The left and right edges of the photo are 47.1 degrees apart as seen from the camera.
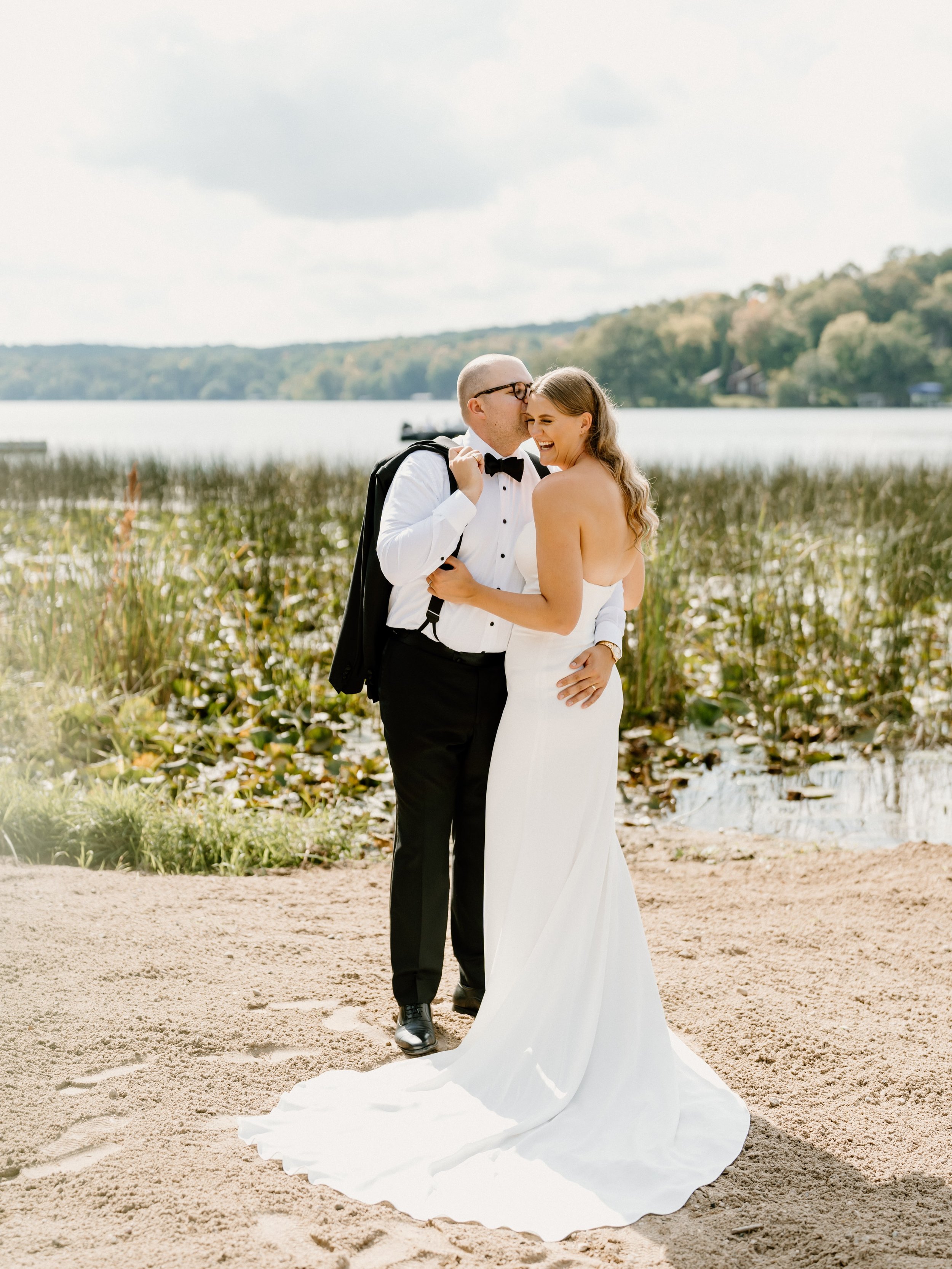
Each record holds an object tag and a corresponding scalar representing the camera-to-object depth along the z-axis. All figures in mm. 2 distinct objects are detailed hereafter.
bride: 2674
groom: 3039
